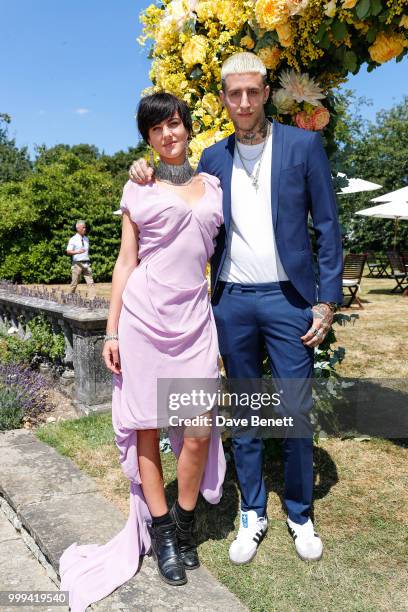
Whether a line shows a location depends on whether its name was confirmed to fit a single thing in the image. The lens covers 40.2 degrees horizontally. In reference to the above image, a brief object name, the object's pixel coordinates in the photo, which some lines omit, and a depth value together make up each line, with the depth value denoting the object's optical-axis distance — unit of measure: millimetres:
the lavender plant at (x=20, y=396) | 4719
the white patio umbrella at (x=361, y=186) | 12765
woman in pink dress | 2400
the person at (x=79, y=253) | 14352
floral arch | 2779
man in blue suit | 2523
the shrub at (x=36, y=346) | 5852
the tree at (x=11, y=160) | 38219
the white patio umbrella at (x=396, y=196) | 14617
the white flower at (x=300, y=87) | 2988
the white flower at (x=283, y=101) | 3025
